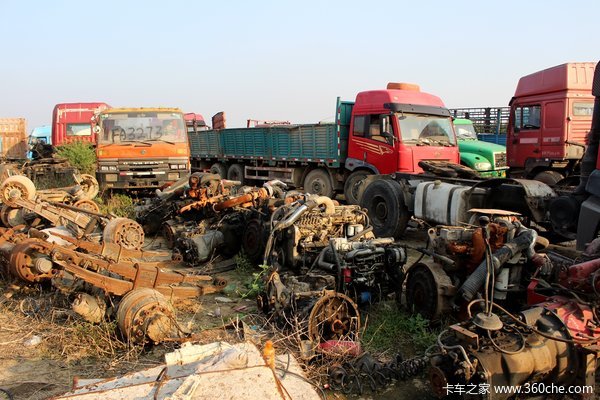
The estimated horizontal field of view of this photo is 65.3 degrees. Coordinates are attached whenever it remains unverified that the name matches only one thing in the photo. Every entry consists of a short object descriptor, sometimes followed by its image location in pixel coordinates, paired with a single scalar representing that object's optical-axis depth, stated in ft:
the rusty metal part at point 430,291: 14.58
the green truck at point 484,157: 39.99
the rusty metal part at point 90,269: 13.94
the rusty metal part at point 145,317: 12.82
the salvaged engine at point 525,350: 9.54
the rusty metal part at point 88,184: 31.89
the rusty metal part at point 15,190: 23.06
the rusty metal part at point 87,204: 26.73
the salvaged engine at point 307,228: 18.95
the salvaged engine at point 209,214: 22.70
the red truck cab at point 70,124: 51.13
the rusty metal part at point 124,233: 21.38
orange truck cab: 34.94
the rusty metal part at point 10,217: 23.25
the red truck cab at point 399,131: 32.65
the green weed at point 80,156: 41.73
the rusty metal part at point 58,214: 21.93
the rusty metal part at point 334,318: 13.28
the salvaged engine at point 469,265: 13.57
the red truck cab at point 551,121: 32.91
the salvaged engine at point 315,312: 13.17
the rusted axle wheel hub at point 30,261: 14.53
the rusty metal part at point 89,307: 13.76
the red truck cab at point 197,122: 65.26
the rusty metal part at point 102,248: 16.74
